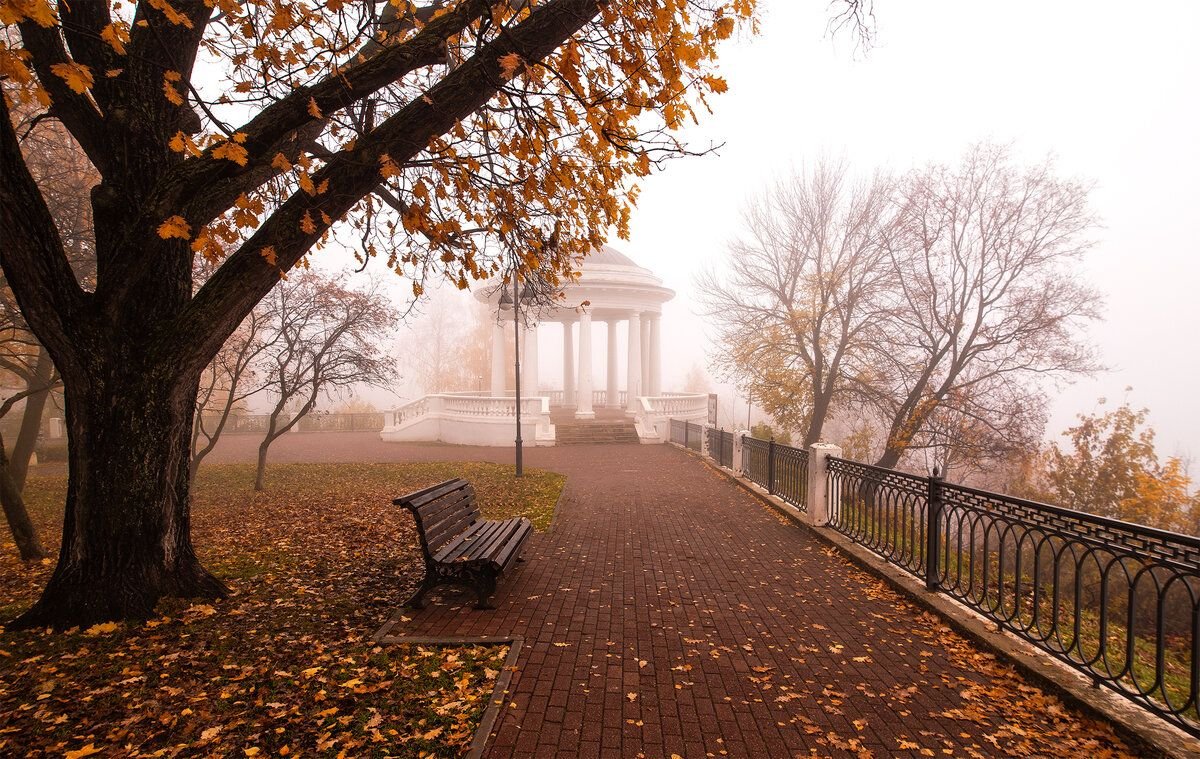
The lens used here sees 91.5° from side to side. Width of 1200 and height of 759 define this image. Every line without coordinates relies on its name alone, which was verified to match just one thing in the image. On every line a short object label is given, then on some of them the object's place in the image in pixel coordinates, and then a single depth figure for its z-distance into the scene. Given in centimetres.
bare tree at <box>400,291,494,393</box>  4994
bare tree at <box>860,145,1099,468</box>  1808
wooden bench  497
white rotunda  2291
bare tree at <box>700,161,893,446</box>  2022
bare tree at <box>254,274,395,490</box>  1233
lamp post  1319
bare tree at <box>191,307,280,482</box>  1077
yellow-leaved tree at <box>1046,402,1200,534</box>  1557
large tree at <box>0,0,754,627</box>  419
